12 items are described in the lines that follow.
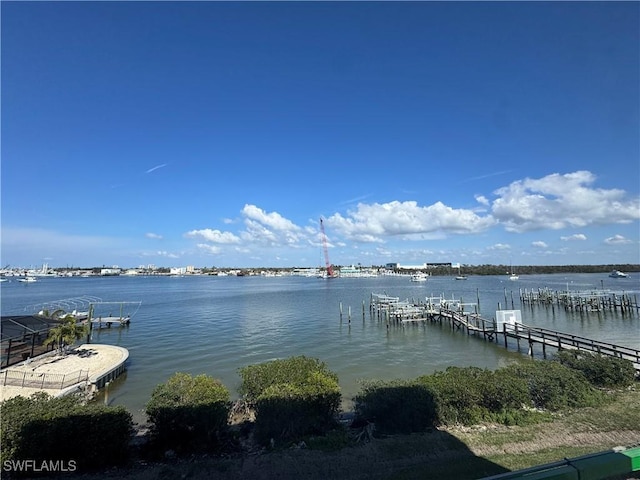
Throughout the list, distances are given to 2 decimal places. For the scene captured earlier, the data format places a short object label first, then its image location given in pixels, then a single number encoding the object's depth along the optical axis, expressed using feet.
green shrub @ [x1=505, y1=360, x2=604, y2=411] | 33.19
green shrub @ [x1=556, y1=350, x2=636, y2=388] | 40.70
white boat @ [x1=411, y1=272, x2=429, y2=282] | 441.93
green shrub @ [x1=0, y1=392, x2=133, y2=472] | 22.57
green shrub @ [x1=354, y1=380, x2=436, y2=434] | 28.48
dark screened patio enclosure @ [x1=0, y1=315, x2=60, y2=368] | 67.46
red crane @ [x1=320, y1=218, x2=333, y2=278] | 593.42
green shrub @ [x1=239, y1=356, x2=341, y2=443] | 28.30
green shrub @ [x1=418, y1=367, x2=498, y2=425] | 30.35
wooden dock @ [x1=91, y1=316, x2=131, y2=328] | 132.77
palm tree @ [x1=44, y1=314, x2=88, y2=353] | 73.61
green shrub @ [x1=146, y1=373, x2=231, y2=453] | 26.89
